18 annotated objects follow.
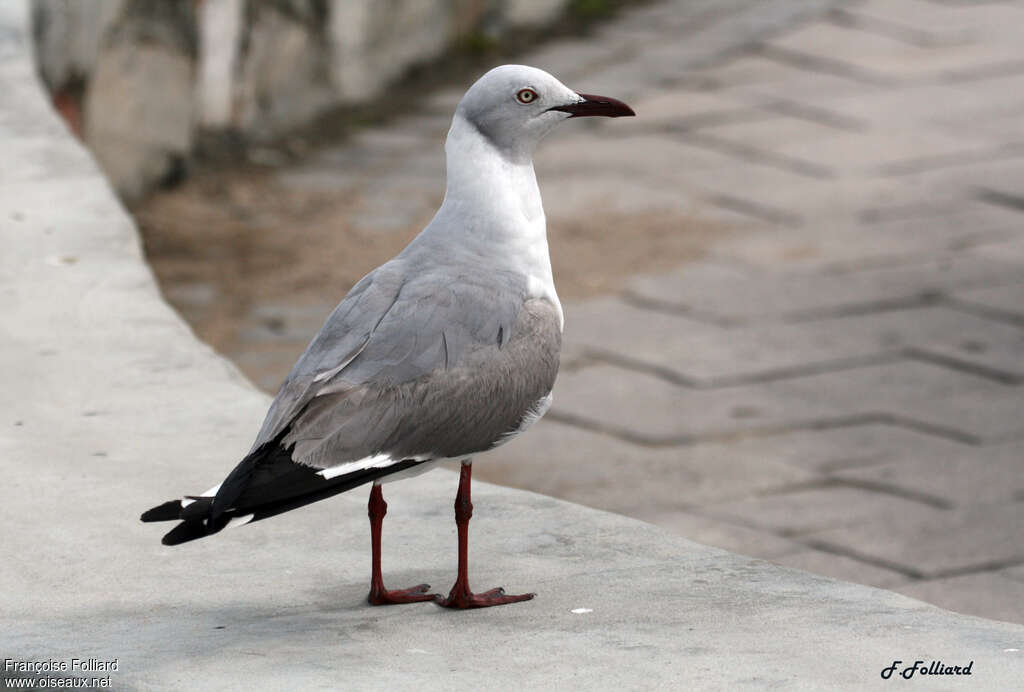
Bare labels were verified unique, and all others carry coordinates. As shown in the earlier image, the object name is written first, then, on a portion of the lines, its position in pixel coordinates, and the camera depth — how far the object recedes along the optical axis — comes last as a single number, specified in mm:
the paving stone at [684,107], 14711
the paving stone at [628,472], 8859
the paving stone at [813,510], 8531
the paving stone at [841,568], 7965
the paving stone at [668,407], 9648
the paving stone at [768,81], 15133
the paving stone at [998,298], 11125
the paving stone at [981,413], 9516
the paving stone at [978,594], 7629
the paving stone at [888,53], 15602
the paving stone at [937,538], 8148
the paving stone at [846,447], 9211
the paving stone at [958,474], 8836
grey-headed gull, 5156
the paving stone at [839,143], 13695
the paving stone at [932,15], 16719
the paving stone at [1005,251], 11898
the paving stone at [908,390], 9812
